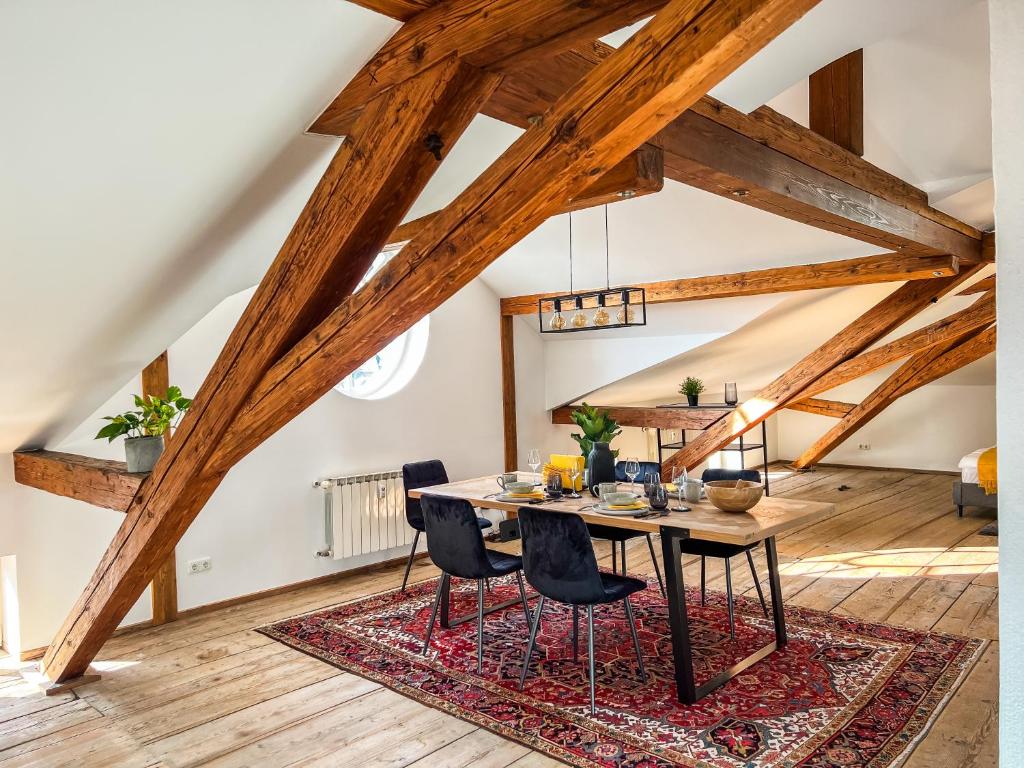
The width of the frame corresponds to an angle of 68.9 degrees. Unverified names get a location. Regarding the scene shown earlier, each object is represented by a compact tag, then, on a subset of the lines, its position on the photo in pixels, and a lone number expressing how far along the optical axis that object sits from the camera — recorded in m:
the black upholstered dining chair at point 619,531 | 4.20
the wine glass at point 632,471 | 3.80
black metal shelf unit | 6.62
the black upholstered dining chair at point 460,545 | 3.47
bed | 6.50
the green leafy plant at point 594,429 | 4.01
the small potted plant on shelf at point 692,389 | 6.89
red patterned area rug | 2.74
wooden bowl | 3.29
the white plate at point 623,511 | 3.32
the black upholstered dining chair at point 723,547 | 3.73
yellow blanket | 6.10
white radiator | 5.03
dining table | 3.03
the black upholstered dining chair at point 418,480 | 4.73
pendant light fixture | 3.78
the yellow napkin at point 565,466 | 3.98
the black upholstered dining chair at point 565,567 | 3.04
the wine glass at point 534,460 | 4.24
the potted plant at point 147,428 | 3.09
